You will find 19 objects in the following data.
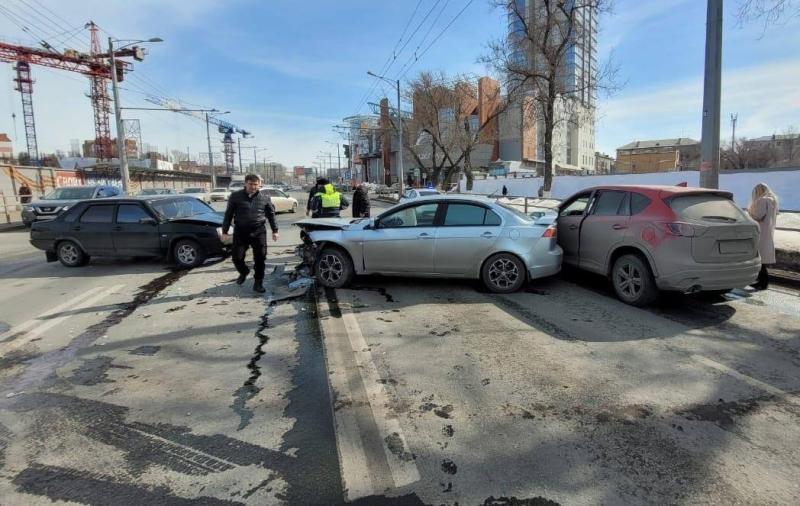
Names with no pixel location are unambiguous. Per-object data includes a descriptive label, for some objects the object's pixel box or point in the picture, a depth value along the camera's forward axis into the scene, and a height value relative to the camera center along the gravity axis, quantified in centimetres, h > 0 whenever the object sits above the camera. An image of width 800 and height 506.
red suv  568 -63
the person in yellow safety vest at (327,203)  1044 +4
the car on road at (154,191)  2828 +124
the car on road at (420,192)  2593 +52
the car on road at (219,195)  3409 +98
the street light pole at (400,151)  3653 +420
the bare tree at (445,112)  4362 +850
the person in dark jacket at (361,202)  1079 +4
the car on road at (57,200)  1839 +55
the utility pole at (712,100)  906 +179
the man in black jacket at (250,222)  737 -23
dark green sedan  961 -42
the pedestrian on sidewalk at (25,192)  2435 +121
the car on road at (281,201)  2517 +29
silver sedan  702 -66
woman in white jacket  690 -47
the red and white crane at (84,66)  3912 +1580
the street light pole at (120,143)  2467 +372
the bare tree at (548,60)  2658 +813
